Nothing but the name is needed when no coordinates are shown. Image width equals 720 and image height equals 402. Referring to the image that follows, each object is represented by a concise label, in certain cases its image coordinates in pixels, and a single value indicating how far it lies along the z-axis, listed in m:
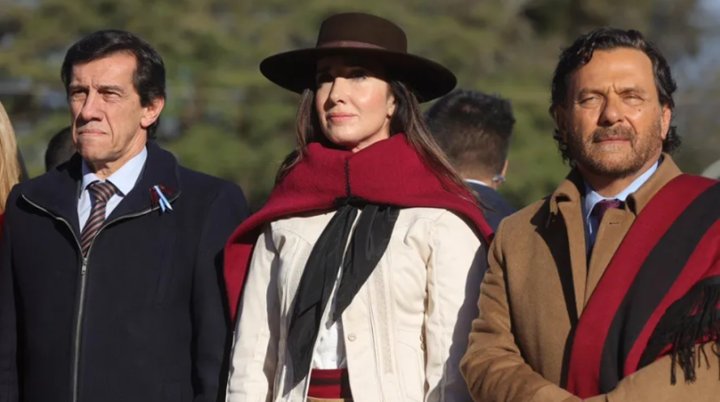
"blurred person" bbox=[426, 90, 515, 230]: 12.34
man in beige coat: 7.88
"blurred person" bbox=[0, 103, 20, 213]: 10.65
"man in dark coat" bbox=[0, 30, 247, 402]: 9.48
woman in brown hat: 8.80
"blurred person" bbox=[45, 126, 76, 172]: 13.27
